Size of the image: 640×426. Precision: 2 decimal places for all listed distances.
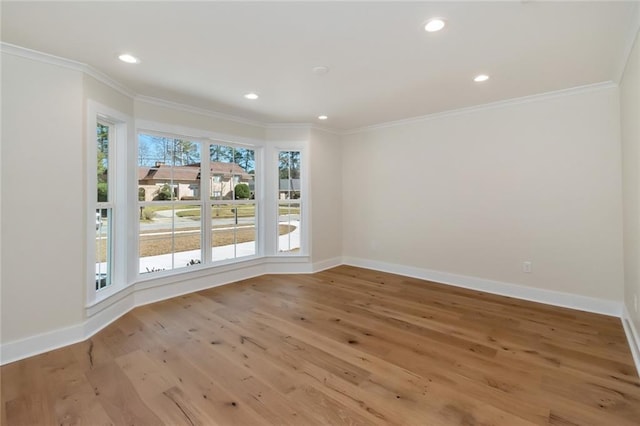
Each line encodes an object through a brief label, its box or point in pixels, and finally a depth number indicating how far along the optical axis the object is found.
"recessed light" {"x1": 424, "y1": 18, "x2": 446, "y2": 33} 2.03
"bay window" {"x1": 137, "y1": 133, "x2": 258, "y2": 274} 3.74
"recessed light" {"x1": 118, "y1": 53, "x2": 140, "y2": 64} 2.53
